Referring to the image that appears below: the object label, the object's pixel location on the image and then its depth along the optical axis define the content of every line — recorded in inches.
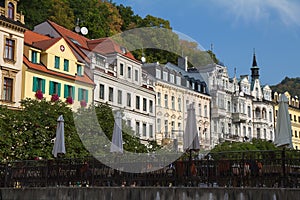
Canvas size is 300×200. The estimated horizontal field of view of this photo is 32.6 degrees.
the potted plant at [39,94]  1461.6
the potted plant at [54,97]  1441.4
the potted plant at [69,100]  1551.9
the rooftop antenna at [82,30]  2112.9
